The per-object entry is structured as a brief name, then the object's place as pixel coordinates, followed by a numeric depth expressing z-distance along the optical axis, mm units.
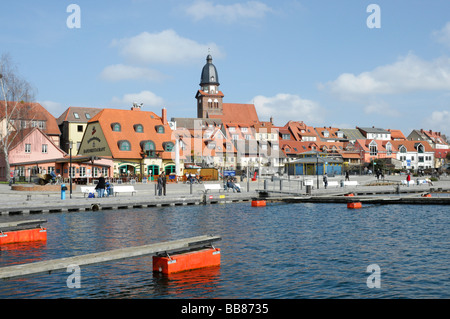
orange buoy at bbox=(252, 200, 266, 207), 38897
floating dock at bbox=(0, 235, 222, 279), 12352
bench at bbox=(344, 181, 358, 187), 54834
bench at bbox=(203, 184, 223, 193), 46562
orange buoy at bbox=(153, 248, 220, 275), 14594
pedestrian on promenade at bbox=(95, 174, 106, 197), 37969
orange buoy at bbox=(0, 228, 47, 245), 20781
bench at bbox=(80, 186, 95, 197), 39469
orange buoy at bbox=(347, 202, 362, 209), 36844
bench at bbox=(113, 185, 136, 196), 41325
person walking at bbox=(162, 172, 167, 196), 42109
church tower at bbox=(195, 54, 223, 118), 160625
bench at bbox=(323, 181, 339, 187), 55956
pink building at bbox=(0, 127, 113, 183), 59031
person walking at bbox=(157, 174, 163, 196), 42031
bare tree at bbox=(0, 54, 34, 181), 61094
